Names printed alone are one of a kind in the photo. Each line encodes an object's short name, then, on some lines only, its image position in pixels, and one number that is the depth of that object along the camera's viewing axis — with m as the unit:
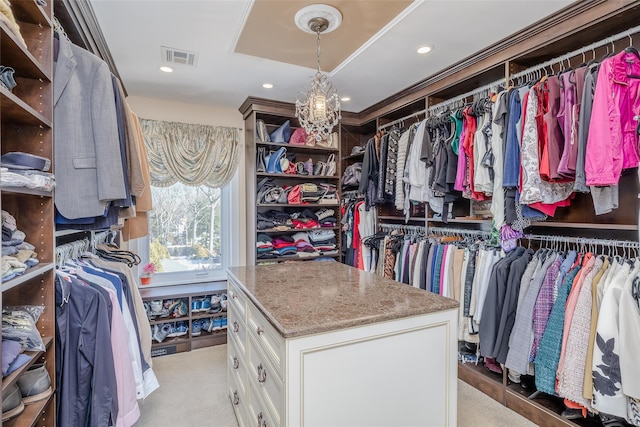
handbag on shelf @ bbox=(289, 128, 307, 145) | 3.76
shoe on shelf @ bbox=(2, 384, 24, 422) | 1.09
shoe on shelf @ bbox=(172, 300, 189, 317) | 3.20
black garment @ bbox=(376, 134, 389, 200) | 3.35
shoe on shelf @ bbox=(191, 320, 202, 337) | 3.23
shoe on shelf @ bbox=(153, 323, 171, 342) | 3.07
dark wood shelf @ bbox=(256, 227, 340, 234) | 3.62
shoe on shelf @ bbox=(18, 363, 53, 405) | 1.22
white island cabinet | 1.18
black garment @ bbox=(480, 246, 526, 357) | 2.11
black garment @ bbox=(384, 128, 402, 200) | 3.23
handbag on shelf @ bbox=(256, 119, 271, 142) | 3.57
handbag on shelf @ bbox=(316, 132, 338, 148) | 3.85
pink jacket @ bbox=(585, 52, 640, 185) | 1.59
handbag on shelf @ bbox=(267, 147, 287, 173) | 3.62
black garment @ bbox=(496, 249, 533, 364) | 2.06
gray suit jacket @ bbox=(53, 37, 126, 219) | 1.36
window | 3.60
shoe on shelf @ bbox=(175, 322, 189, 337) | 3.19
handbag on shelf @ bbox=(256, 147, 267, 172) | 3.60
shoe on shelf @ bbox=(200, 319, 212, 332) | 3.31
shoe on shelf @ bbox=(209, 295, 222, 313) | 3.31
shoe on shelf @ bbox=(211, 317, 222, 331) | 3.31
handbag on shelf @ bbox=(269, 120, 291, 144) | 3.69
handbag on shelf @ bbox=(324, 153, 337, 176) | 3.95
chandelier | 1.99
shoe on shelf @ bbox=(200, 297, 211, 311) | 3.28
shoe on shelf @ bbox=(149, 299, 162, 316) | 3.08
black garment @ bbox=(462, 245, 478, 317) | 2.37
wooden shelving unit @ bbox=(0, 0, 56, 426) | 1.30
